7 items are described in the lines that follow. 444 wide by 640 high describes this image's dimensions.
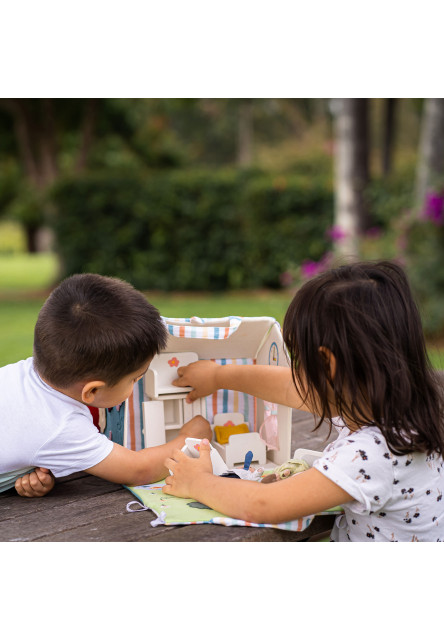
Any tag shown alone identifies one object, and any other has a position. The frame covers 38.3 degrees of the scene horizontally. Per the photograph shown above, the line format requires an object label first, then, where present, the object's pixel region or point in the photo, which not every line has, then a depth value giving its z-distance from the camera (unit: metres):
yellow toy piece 2.04
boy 1.66
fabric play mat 1.51
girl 1.44
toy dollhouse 1.97
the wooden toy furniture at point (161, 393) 1.98
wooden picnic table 1.47
